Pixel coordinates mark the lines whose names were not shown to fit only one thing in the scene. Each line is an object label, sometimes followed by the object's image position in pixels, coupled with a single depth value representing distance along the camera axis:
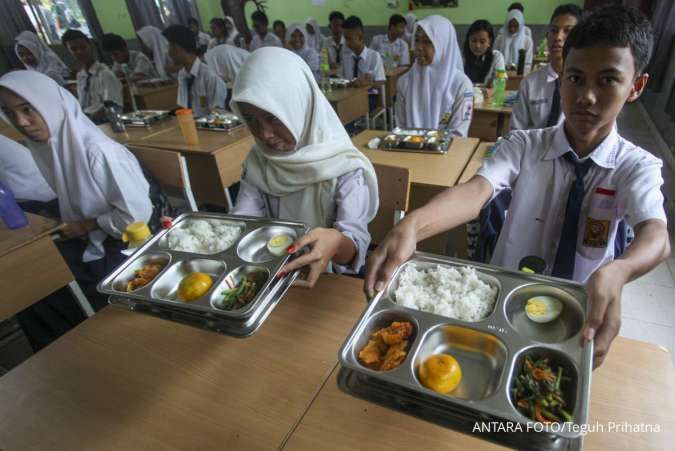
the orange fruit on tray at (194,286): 0.95
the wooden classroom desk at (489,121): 3.04
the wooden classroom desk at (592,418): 0.69
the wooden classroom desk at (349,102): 3.95
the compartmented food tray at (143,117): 3.40
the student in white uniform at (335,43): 5.89
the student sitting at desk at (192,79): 3.59
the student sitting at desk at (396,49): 6.25
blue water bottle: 1.60
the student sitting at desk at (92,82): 4.30
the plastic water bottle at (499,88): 3.01
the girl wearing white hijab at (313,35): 8.06
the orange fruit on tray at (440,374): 0.67
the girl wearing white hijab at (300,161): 1.25
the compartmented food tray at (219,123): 3.02
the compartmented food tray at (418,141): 2.34
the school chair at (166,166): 1.95
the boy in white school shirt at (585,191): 0.83
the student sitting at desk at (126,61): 5.48
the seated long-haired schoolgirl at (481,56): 3.63
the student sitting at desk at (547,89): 2.42
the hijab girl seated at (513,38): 5.76
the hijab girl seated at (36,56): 6.59
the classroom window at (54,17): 7.89
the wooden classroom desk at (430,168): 1.99
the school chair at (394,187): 1.52
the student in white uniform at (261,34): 7.20
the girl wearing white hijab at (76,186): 1.72
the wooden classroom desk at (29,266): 1.49
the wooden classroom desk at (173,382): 0.78
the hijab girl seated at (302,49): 6.07
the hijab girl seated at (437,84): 2.65
